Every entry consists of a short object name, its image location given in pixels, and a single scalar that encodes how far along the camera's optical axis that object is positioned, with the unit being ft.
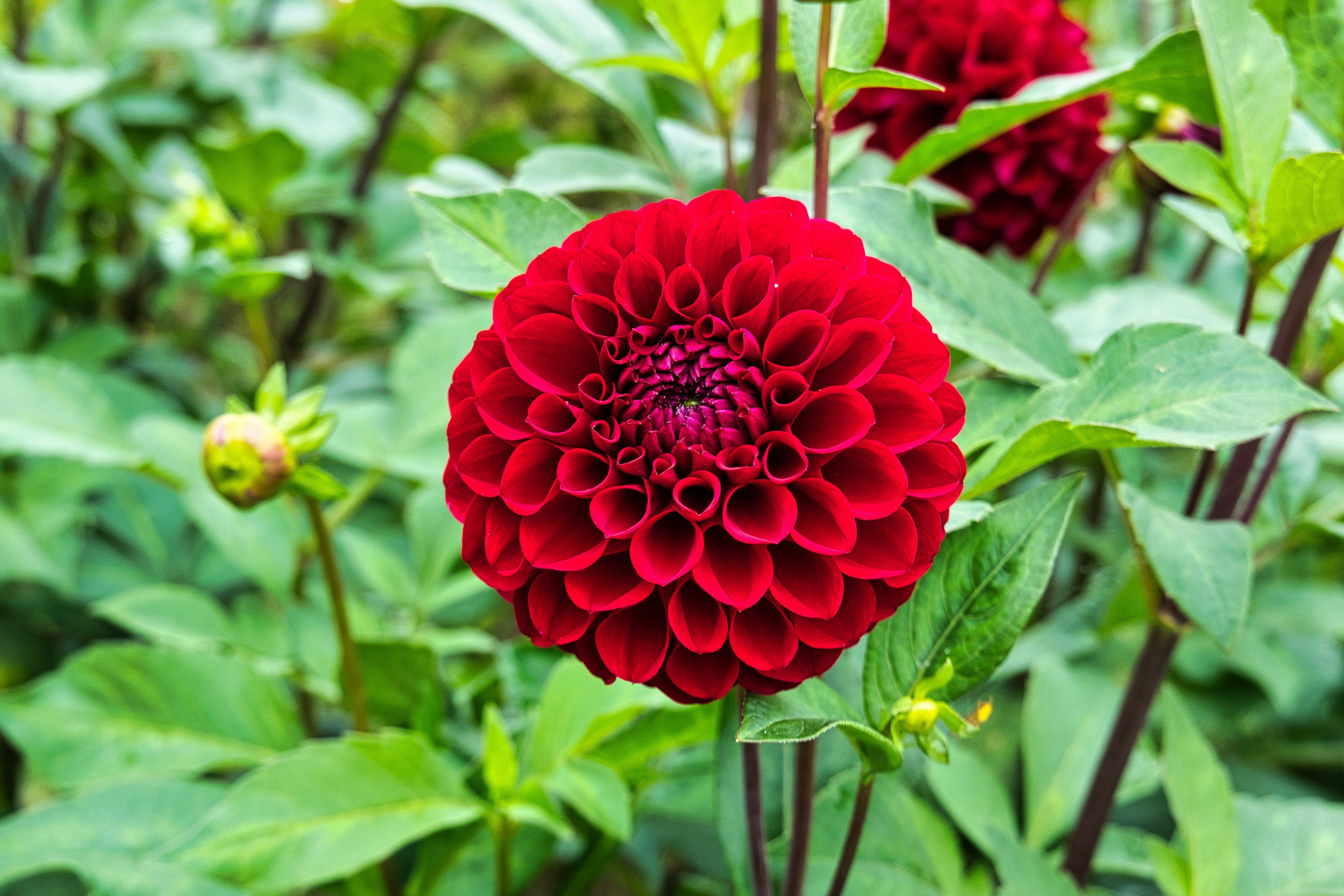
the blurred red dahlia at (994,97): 2.04
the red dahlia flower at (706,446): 1.12
